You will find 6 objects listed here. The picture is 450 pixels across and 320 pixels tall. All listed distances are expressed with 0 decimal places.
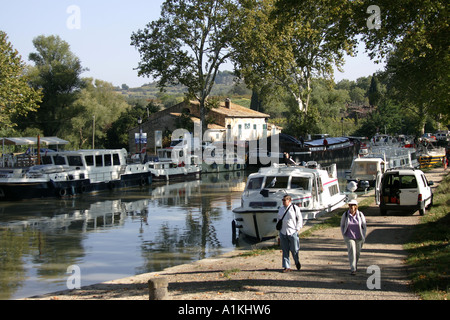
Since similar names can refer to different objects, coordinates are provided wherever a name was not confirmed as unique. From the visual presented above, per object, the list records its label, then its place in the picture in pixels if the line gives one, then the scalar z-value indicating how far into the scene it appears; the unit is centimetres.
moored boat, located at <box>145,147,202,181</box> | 5275
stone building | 8012
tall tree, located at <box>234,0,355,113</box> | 5753
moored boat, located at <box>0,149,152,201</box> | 3788
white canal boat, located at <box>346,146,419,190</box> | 3438
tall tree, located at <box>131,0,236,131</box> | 5810
